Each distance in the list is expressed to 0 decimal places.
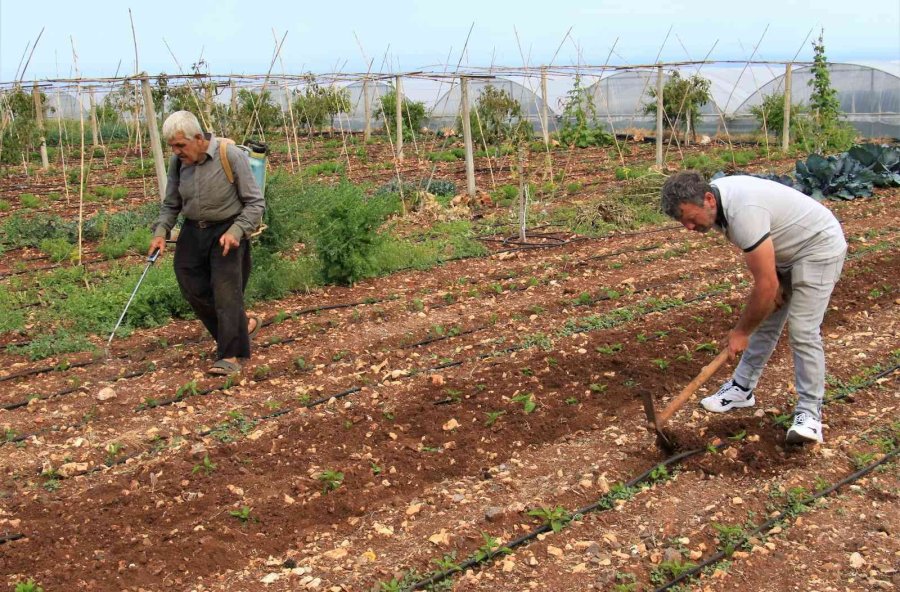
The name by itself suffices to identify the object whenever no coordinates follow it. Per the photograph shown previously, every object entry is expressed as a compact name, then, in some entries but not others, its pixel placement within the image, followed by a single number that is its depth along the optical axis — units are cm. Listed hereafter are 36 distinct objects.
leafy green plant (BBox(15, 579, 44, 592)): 330
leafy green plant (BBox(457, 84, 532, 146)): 1606
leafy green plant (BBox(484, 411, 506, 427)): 461
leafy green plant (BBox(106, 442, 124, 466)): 439
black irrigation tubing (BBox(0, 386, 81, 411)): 511
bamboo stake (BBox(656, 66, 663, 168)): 1402
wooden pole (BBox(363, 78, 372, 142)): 1979
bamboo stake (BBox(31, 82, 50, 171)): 1569
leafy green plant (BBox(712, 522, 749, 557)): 349
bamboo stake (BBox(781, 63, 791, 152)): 1622
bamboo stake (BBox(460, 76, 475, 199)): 1149
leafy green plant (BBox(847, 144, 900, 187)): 1126
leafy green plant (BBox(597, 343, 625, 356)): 548
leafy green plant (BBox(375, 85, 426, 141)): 2102
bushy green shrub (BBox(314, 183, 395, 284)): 720
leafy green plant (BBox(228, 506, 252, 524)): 382
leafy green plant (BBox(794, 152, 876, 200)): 1084
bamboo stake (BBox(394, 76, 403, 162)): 1567
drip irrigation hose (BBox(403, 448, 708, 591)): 335
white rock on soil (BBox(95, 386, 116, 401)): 515
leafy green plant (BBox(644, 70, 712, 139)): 1748
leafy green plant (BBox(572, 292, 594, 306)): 662
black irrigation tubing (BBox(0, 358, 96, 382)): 558
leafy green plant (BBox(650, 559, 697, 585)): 331
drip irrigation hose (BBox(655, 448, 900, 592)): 331
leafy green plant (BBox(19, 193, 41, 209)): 1280
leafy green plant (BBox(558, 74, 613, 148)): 1772
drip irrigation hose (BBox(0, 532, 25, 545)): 369
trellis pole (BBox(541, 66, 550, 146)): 1430
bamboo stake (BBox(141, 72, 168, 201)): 1011
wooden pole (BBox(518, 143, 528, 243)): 888
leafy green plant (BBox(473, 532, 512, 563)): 346
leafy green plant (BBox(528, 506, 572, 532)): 366
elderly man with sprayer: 503
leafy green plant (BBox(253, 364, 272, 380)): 542
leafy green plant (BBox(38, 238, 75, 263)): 888
